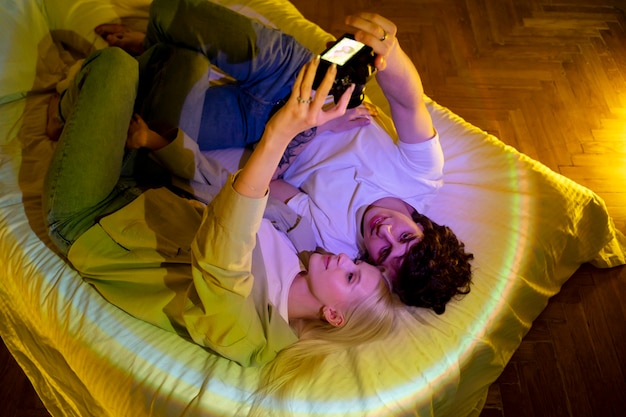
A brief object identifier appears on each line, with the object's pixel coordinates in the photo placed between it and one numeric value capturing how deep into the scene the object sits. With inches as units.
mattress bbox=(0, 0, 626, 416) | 42.6
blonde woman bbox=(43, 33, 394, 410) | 42.2
